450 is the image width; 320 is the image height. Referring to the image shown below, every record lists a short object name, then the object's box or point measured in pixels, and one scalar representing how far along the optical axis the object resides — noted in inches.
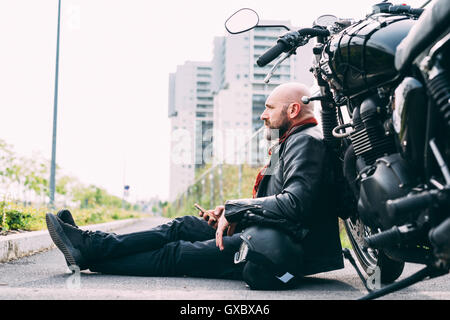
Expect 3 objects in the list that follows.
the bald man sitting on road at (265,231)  110.0
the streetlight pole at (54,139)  519.1
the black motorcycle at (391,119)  71.0
